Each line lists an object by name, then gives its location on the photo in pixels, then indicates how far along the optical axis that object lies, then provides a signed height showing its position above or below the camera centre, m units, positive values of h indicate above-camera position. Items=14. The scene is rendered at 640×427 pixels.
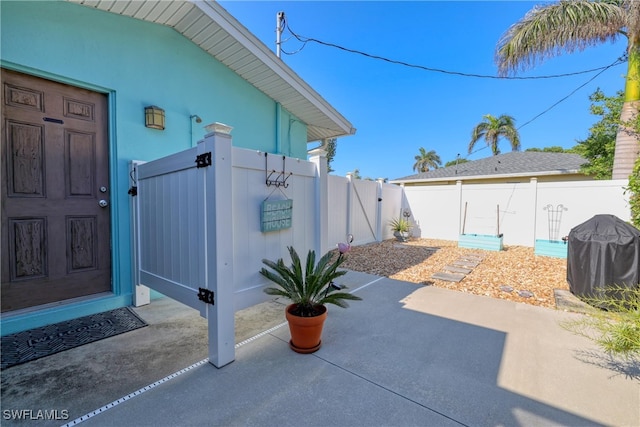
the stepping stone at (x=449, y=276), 4.38 -1.25
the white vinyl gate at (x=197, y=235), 1.99 -0.27
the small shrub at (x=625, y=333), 1.72 -0.87
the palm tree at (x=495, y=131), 15.98 +4.70
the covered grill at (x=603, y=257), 3.14 -0.64
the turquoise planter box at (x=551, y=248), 6.07 -1.03
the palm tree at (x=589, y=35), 5.51 +3.86
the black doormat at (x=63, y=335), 2.15 -1.25
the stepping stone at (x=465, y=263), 5.32 -1.23
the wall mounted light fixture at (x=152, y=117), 3.32 +1.14
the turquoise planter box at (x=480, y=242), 7.03 -1.02
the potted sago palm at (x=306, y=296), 2.20 -0.83
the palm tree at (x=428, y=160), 29.17 +5.18
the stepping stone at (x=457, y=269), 4.89 -1.24
